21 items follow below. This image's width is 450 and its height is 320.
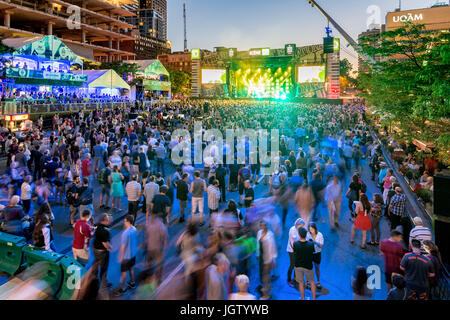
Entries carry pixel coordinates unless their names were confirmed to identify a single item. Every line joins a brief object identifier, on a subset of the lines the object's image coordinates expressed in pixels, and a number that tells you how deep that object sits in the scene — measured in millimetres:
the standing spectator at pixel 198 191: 8359
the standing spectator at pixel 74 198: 7664
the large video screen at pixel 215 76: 64875
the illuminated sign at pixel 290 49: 56459
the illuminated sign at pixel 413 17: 79581
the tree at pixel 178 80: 72600
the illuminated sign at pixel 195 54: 64312
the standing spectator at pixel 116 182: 8930
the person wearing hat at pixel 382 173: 10164
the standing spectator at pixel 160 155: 12430
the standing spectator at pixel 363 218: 7156
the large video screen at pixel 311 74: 55531
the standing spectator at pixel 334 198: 8406
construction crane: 57406
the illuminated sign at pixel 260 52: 58812
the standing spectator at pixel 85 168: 10172
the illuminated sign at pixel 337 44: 53250
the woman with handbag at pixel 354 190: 8766
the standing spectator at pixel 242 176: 10000
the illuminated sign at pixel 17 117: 19297
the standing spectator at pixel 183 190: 8492
